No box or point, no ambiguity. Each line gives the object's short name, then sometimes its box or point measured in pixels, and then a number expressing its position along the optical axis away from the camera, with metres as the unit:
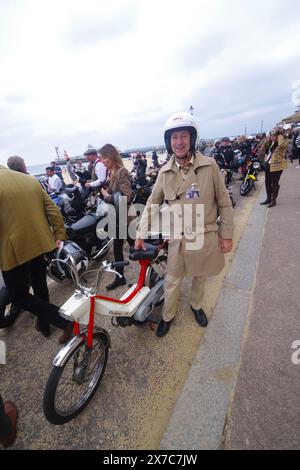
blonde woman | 2.97
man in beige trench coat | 1.90
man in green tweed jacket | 1.95
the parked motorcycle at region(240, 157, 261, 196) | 7.40
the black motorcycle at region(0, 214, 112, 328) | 2.67
